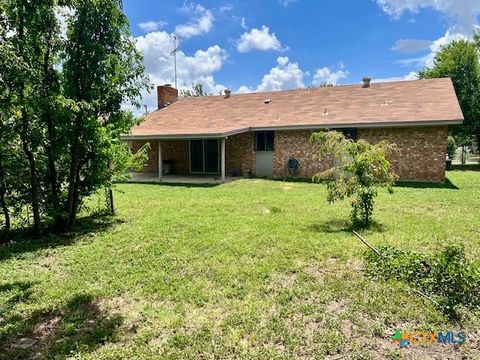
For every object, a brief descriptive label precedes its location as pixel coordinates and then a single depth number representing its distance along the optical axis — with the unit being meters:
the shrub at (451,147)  24.07
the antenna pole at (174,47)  24.42
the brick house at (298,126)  13.41
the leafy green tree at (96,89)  6.59
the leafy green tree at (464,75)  22.12
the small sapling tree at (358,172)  6.55
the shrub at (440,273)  3.68
